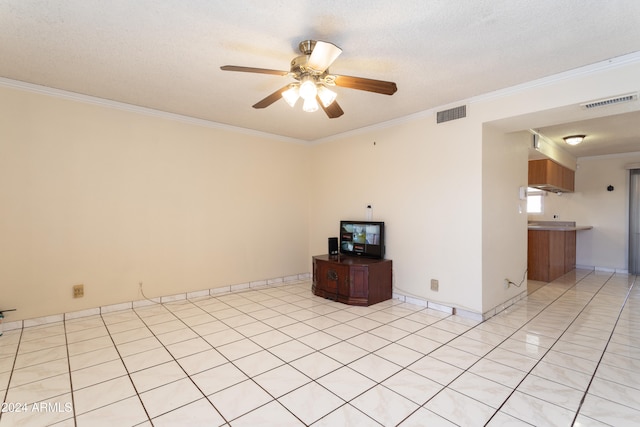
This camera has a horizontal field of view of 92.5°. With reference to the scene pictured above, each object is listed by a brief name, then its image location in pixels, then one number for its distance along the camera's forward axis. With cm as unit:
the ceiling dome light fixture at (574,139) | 490
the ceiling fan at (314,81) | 212
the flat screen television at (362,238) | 433
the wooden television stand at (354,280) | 394
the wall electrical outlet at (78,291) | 344
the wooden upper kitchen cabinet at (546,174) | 532
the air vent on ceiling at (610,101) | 257
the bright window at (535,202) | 728
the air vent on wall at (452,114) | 349
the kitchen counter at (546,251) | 538
